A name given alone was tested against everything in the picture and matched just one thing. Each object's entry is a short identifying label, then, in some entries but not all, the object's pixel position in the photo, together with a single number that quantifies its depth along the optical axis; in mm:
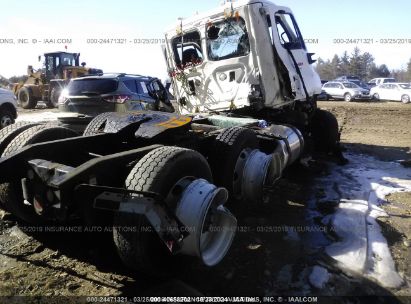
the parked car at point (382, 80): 32269
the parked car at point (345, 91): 26703
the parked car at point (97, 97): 7652
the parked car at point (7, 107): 10992
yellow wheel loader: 21330
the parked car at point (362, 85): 27888
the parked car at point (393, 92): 25219
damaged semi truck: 2617
